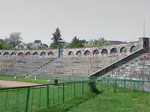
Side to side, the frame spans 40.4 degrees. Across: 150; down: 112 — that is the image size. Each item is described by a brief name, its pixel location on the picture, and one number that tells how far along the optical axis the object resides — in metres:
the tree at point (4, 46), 91.56
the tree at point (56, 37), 108.40
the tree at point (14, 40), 108.88
